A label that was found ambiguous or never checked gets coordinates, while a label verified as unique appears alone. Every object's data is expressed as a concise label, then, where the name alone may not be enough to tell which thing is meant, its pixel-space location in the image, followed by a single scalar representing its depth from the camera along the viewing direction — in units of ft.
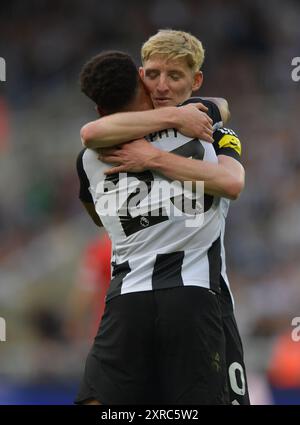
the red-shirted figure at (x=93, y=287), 45.19
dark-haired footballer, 20.59
